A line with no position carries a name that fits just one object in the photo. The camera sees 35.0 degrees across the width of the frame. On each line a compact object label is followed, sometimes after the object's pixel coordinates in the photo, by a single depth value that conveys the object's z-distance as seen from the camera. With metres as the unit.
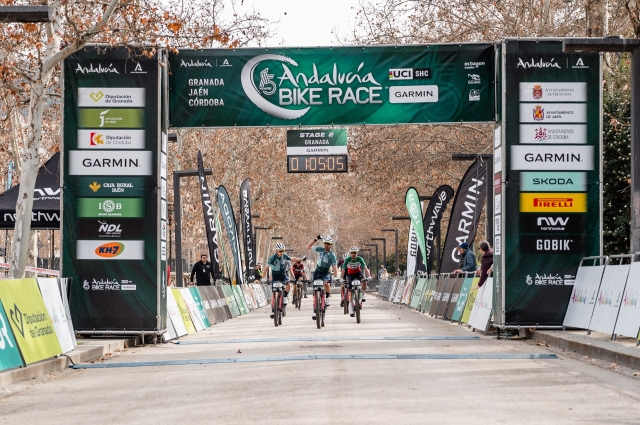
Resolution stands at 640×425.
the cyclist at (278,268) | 23.92
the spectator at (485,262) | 21.12
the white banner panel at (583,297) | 16.50
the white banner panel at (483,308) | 19.66
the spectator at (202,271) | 28.56
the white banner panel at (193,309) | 22.43
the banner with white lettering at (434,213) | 32.84
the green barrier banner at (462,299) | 23.59
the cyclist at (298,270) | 28.77
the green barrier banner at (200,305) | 23.95
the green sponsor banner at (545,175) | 18.31
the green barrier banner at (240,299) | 35.88
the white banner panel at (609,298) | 14.76
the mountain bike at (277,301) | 23.80
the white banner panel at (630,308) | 13.71
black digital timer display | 22.77
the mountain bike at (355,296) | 23.66
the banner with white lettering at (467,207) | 26.41
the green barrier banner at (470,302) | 22.41
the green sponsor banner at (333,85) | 18.95
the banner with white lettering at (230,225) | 31.52
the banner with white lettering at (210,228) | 27.90
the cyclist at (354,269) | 23.98
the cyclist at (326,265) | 23.25
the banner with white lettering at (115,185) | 17.92
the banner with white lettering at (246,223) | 38.41
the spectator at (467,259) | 24.23
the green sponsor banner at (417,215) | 32.84
